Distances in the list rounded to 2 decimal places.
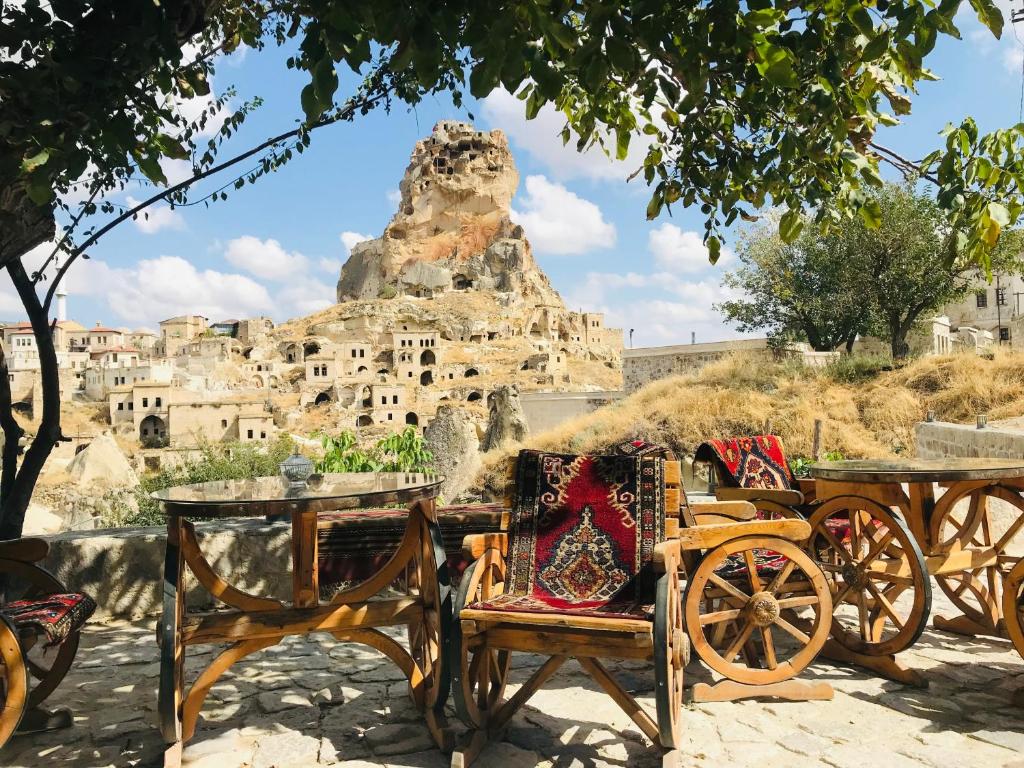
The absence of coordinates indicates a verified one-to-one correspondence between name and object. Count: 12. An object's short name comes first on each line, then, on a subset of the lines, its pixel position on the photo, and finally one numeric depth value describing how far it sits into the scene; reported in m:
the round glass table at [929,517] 3.60
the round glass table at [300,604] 2.87
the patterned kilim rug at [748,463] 4.29
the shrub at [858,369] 18.02
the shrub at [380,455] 7.54
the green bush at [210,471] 10.17
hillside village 52.69
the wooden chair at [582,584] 2.66
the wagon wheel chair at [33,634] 2.66
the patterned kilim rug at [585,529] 3.11
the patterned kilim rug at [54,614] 2.86
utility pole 33.97
